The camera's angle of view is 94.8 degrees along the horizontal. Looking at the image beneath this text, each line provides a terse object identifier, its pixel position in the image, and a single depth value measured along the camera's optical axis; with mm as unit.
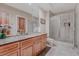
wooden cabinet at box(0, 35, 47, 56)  1717
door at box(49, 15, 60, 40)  2126
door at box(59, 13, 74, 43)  2072
